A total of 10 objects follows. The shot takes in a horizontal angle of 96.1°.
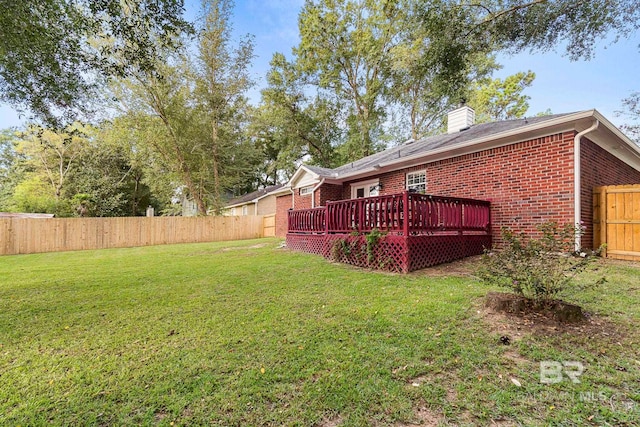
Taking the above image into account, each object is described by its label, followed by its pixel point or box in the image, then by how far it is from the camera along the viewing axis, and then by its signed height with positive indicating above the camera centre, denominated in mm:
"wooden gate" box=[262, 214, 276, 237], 17984 -538
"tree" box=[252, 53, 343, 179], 22719 +8030
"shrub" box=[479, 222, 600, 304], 2979 -524
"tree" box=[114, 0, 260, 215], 14859 +5837
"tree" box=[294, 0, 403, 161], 20391 +12067
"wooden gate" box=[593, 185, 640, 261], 5910 -33
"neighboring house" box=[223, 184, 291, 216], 20844 +1065
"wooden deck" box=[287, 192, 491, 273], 5754 -277
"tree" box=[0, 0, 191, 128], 4070 +2706
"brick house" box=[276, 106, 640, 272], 6242 +1388
